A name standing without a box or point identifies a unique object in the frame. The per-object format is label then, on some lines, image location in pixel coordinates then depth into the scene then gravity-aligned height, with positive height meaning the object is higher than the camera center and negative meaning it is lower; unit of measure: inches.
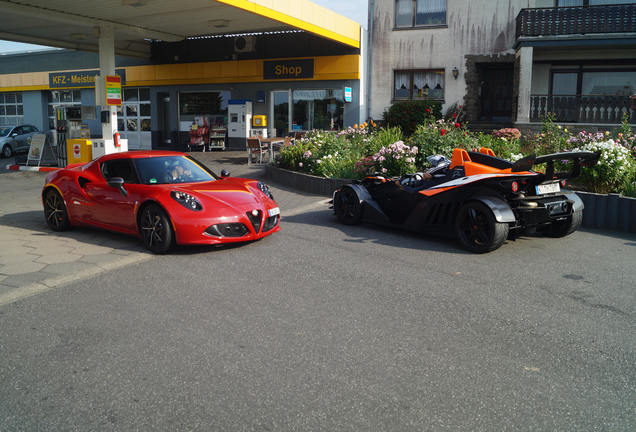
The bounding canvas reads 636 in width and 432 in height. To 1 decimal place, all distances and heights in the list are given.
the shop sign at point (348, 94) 888.3 +82.1
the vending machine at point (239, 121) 973.8 +40.5
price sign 698.2 +67.9
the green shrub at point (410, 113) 828.0 +49.1
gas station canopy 618.2 +160.8
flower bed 381.4 -4.3
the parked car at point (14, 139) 987.9 +5.5
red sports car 270.1 -30.2
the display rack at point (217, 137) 992.2 +12.1
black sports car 269.0 -28.0
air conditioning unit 957.6 +175.3
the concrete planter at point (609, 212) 344.8 -41.0
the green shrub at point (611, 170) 376.5 -15.4
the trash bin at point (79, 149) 703.1 -8.5
